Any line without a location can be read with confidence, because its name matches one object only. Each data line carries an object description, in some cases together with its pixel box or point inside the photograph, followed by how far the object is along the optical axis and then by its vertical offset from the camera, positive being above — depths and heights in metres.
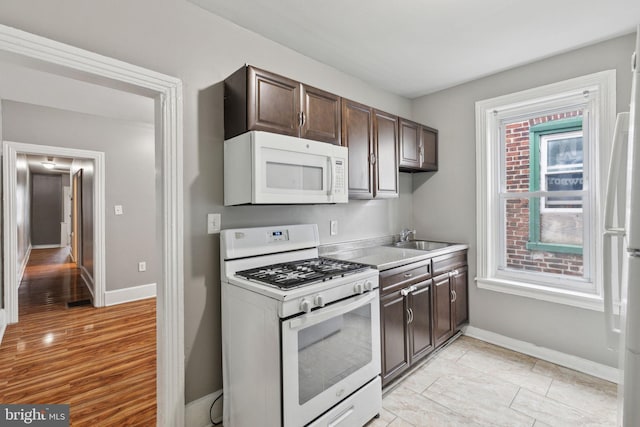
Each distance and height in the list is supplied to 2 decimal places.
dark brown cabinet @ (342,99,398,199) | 2.37 +0.52
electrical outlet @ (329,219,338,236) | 2.68 -0.13
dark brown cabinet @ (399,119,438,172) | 2.89 +0.64
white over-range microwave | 1.73 +0.26
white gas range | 1.47 -0.67
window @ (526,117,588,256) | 2.60 +0.24
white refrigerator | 0.83 -0.20
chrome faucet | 3.39 -0.25
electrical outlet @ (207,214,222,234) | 1.92 -0.06
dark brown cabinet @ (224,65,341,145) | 1.80 +0.68
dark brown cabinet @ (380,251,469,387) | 2.15 -0.78
